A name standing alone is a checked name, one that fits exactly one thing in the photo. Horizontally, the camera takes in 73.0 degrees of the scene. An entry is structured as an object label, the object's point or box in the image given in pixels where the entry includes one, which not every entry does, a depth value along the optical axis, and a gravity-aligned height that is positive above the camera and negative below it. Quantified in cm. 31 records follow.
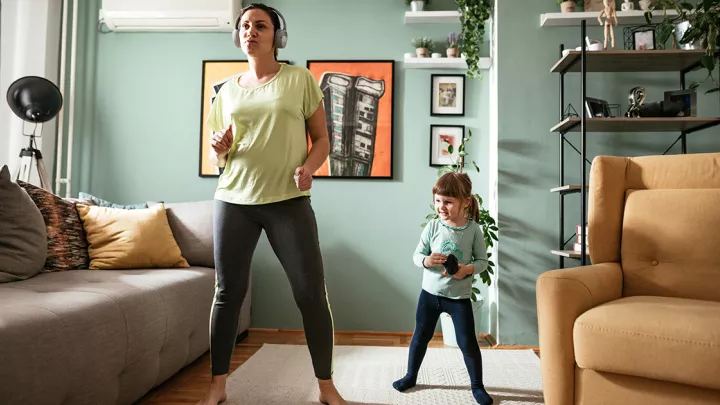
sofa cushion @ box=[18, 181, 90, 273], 205 -11
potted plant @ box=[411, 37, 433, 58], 299 +104
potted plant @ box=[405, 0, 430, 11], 299 +129
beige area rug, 178 -68
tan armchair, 125 -25
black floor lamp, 251 +55
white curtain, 288 +94
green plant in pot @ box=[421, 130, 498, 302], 267 -2
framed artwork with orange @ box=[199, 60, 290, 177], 313 +81
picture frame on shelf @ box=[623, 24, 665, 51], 257 +96
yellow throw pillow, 225 -14
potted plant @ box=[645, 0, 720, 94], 227 +92
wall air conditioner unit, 301 +122
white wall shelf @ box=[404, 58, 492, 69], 296 +94
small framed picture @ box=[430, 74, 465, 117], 305 +76
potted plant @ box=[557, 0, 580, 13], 273 +119
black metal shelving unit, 241 +50
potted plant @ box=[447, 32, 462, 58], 297 +105
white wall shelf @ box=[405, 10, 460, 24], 297 +122
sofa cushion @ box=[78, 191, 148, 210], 258 +3
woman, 154 +6
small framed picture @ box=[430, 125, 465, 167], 304 +46
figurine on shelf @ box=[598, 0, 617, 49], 248 +104
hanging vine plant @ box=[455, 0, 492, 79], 282 +111
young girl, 179 -22
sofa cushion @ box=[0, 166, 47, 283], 169 -10
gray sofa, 112 -36
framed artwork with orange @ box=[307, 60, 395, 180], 306 +60
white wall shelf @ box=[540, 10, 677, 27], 271 +113
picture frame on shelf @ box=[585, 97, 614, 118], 254 +58
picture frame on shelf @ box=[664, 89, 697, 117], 253 +63
